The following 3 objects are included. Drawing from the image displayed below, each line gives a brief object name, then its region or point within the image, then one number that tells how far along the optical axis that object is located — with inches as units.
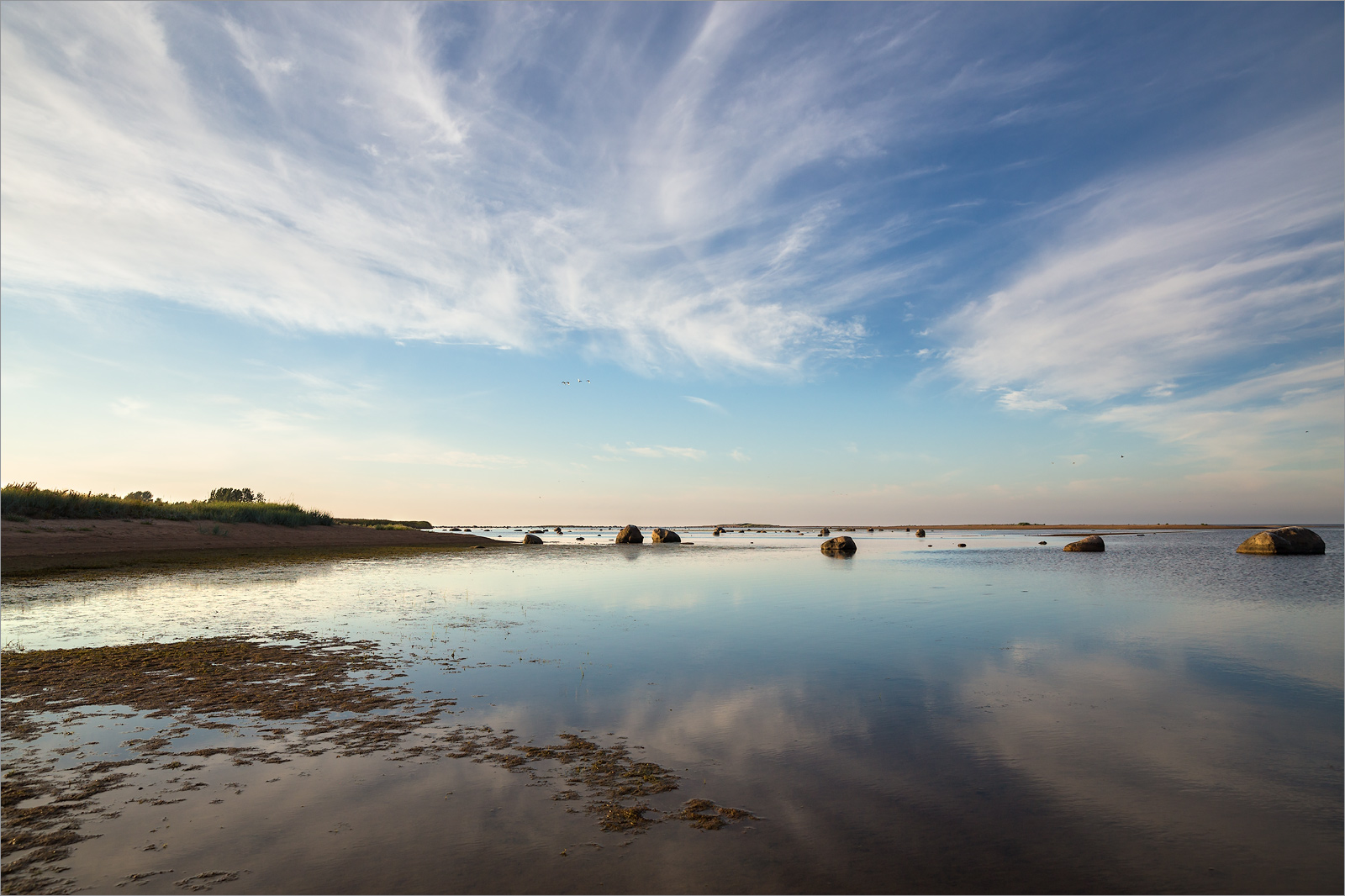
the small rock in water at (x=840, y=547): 1761.8
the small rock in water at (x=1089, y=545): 1929.1
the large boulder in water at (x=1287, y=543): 1637.6
